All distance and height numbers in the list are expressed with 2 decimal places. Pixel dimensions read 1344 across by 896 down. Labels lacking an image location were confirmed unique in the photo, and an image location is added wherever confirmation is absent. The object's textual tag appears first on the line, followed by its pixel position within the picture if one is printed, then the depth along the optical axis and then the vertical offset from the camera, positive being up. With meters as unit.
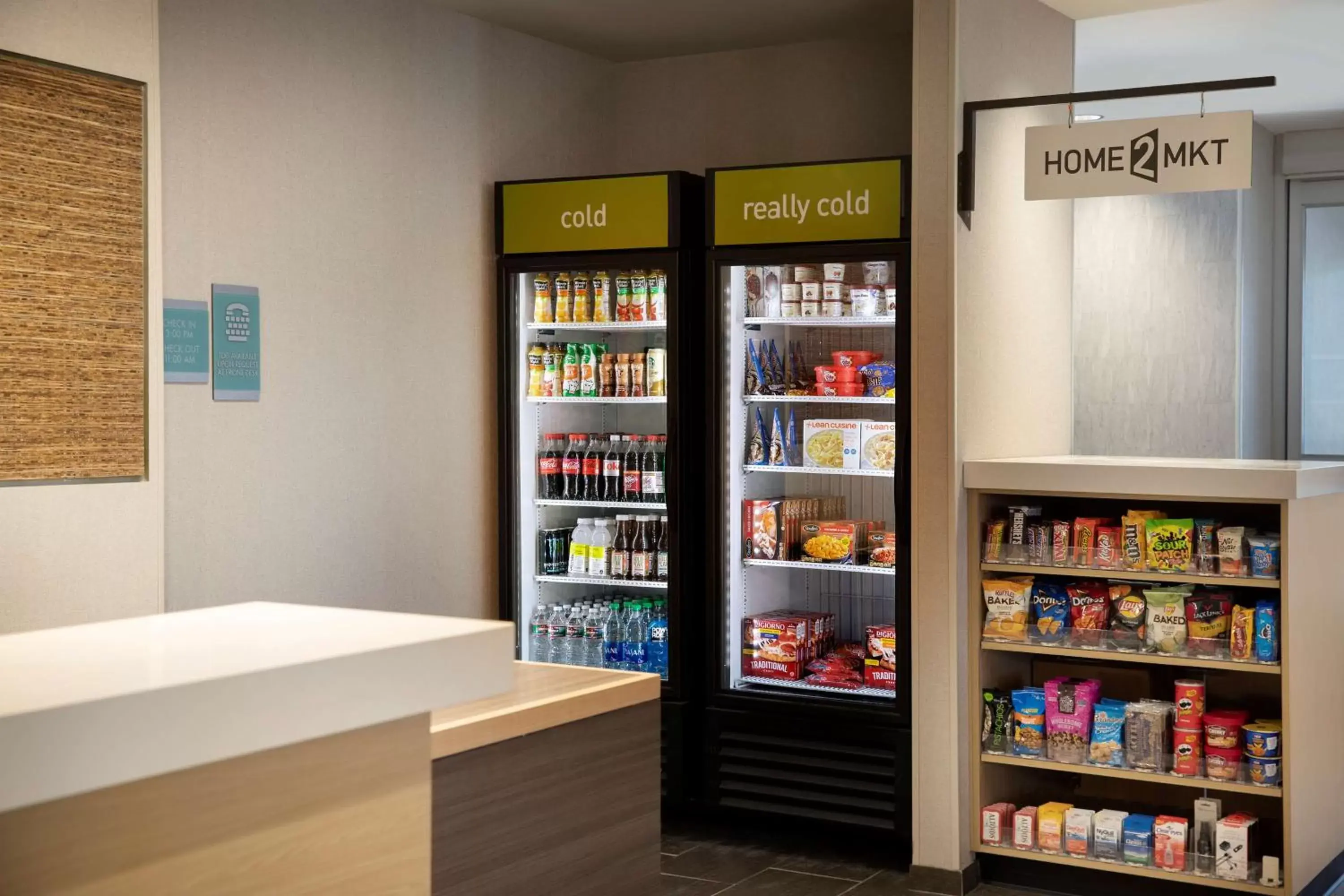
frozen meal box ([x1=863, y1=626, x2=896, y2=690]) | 5.12 -0.83
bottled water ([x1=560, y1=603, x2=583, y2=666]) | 5.57 -0.83
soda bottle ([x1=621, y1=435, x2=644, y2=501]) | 5.41 -0.18
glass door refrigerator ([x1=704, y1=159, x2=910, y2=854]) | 4.86 -0.23
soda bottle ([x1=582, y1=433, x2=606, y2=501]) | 5.48 -0.17
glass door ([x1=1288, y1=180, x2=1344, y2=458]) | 8.19 +0.69
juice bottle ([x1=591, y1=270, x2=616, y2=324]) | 5.44 +0.50
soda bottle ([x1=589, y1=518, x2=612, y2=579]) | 5.55 -0.48
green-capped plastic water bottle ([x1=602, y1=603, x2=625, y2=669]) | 5.49 -0.82
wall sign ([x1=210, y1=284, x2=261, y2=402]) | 4.45 +0.27
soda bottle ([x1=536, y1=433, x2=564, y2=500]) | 5.58 -0.17
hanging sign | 4.10 +0.81
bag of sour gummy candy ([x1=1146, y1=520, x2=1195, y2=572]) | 4.39 -0.36
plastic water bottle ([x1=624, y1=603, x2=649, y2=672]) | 5.44 -0.82
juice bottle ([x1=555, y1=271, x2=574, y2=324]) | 5.48 +0.49
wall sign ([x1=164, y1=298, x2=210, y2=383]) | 4.28 +0.26
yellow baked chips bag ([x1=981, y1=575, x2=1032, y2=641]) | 4.65 -0.58
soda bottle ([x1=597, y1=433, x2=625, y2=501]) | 5.45 -0.19
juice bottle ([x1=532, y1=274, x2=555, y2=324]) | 5.53 +0.49
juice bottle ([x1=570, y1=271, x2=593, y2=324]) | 5.45 +0.49
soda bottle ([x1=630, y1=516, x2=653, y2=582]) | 5.43 -0.49
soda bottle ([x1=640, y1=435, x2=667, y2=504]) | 5.35 -0.19
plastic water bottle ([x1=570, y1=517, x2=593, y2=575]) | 5.59 -0.47
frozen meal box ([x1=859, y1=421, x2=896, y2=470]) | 5.00 -0.06
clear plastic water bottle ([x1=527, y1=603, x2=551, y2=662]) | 5.60 -0.82
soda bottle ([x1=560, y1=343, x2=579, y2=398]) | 5.47 +0.21
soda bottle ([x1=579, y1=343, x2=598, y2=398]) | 5.45 +0.21
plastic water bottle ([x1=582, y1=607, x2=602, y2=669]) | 5.54 -0.82
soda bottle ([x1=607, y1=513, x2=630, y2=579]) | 5.48 -0.48
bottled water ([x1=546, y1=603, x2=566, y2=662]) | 5.59 -0.82
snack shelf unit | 4.21 -0.76
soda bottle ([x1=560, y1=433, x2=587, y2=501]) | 5.52 -0.17
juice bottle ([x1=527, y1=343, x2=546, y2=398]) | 5.52 +0.23
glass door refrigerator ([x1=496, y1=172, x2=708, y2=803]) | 5.21 +0.04
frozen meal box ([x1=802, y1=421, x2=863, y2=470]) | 5.09 -0.05
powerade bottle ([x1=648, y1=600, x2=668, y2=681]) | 5.41 -0.82
